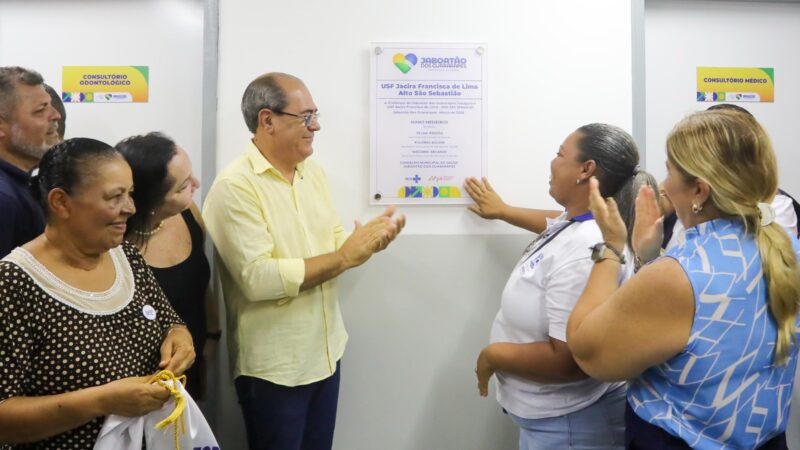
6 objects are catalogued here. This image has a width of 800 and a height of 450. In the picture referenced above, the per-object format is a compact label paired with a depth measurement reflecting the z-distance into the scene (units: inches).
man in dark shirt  68.1
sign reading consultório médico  106.0
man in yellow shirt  76.1
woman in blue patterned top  49.3
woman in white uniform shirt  65.7
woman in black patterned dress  49.2
